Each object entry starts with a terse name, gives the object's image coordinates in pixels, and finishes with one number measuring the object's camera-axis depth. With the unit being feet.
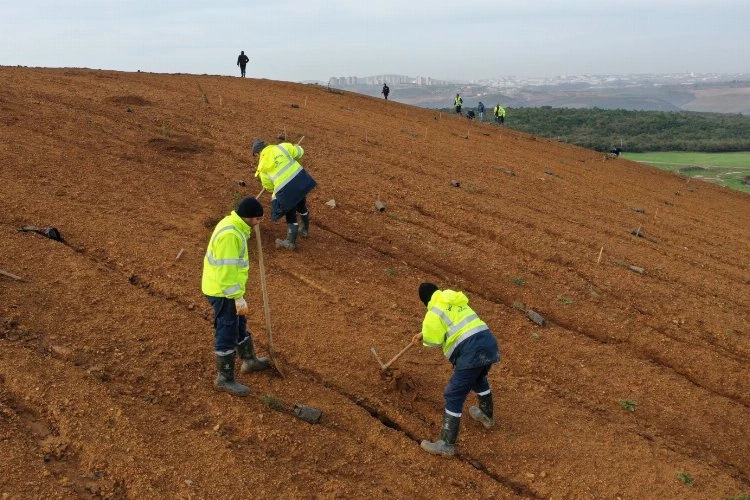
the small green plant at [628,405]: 22.53
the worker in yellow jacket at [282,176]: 26.81
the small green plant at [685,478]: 18.56
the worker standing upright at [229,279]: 17.48
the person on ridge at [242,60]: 83.10
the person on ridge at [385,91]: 109.19
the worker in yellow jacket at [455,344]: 17.38
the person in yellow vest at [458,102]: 106.90
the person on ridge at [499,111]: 107.04
